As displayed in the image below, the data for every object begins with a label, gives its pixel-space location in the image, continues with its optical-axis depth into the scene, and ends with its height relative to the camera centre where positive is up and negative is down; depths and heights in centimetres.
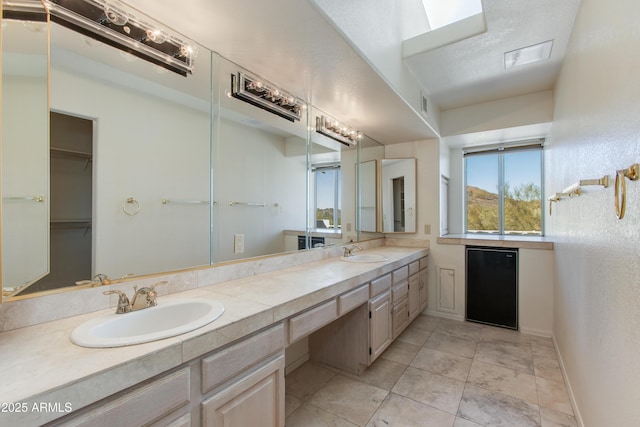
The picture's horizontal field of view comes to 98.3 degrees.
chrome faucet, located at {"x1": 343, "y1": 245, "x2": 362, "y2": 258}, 277 -37
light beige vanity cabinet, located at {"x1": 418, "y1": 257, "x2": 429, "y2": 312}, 325 -83
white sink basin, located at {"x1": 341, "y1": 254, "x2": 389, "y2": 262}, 261 -43
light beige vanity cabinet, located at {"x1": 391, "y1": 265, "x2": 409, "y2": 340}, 254 -83
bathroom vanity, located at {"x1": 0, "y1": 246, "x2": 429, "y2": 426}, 71 -47
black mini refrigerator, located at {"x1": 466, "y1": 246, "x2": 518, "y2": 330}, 308 -82
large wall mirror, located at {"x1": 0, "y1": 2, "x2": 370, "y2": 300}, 108 +26
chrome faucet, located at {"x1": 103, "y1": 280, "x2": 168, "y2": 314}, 117 -38
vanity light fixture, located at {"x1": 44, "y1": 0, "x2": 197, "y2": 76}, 124 +91
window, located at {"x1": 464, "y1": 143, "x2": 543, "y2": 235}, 364 +34
